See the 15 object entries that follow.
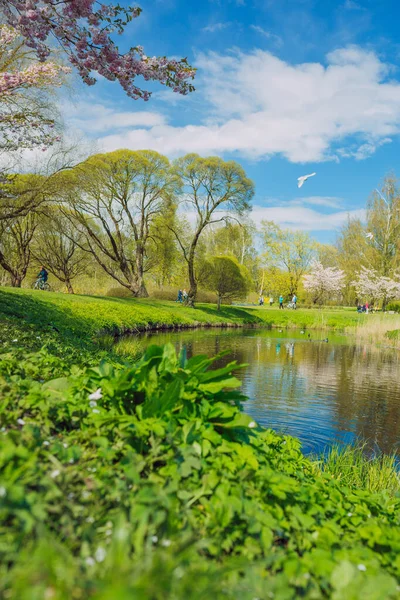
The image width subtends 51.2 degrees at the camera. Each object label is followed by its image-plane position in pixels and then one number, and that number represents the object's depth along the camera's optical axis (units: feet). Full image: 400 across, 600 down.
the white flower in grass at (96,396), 9.09
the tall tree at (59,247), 105.40
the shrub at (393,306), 161.68
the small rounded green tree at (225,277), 118.73
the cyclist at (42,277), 97.71
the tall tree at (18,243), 98.68
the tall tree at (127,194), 100.12
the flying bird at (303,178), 75.63
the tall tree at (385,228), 144.05
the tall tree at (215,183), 107.76
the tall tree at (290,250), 195.72
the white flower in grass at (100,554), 5.00
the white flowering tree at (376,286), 144.97
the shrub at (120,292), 124.77
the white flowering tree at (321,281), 188.21
